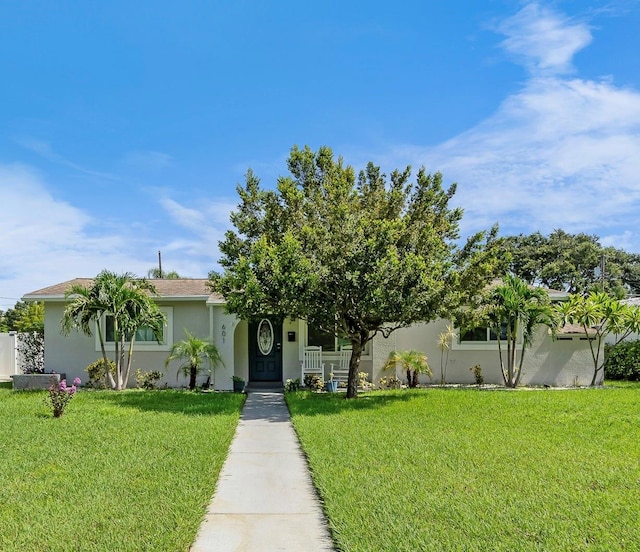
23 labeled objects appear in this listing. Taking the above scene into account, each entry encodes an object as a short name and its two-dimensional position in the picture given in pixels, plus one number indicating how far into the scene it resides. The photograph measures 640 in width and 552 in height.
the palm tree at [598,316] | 16.00
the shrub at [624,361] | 19.17
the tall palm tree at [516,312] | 15.43
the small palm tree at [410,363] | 15.91
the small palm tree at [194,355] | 14.97
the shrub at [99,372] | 15.72
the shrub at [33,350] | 18.95
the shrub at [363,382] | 16.02
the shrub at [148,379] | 15.85
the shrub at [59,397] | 10.55
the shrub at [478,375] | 16.78
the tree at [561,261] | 38.66
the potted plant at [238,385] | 15.26
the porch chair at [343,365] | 16.33
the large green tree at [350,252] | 11.70
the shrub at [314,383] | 15.71
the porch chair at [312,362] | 16.12
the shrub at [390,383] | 16.03
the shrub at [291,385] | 15.34
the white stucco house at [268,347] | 16.25
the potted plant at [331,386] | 15.13
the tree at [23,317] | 21.58
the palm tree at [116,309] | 14.45
